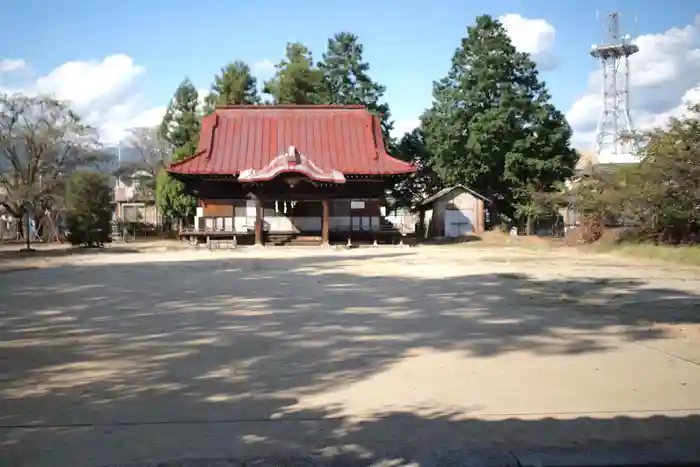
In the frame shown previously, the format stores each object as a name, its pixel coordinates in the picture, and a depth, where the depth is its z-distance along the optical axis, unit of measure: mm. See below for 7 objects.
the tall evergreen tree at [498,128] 35475
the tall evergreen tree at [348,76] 41281
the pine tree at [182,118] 44031
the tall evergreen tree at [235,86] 43188
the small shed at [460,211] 36500
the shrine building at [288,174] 28703
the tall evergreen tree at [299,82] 41844
